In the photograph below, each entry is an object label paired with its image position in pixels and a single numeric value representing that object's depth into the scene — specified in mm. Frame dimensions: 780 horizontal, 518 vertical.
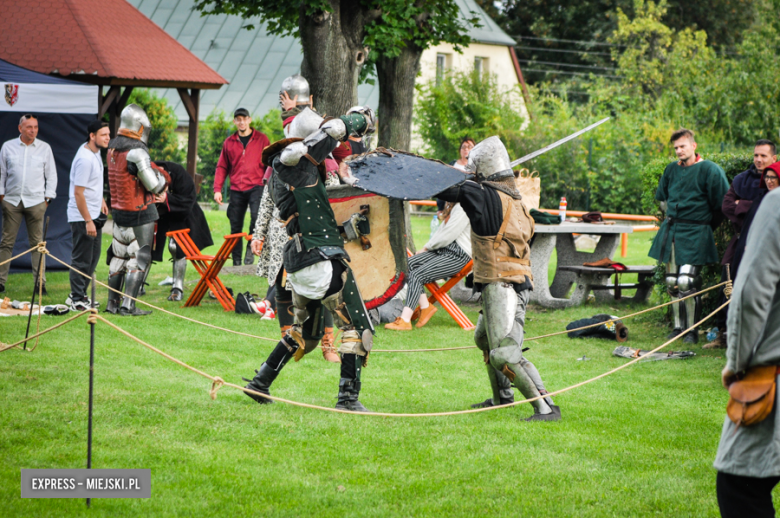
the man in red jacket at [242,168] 21922
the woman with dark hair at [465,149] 19797
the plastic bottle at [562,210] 20291
